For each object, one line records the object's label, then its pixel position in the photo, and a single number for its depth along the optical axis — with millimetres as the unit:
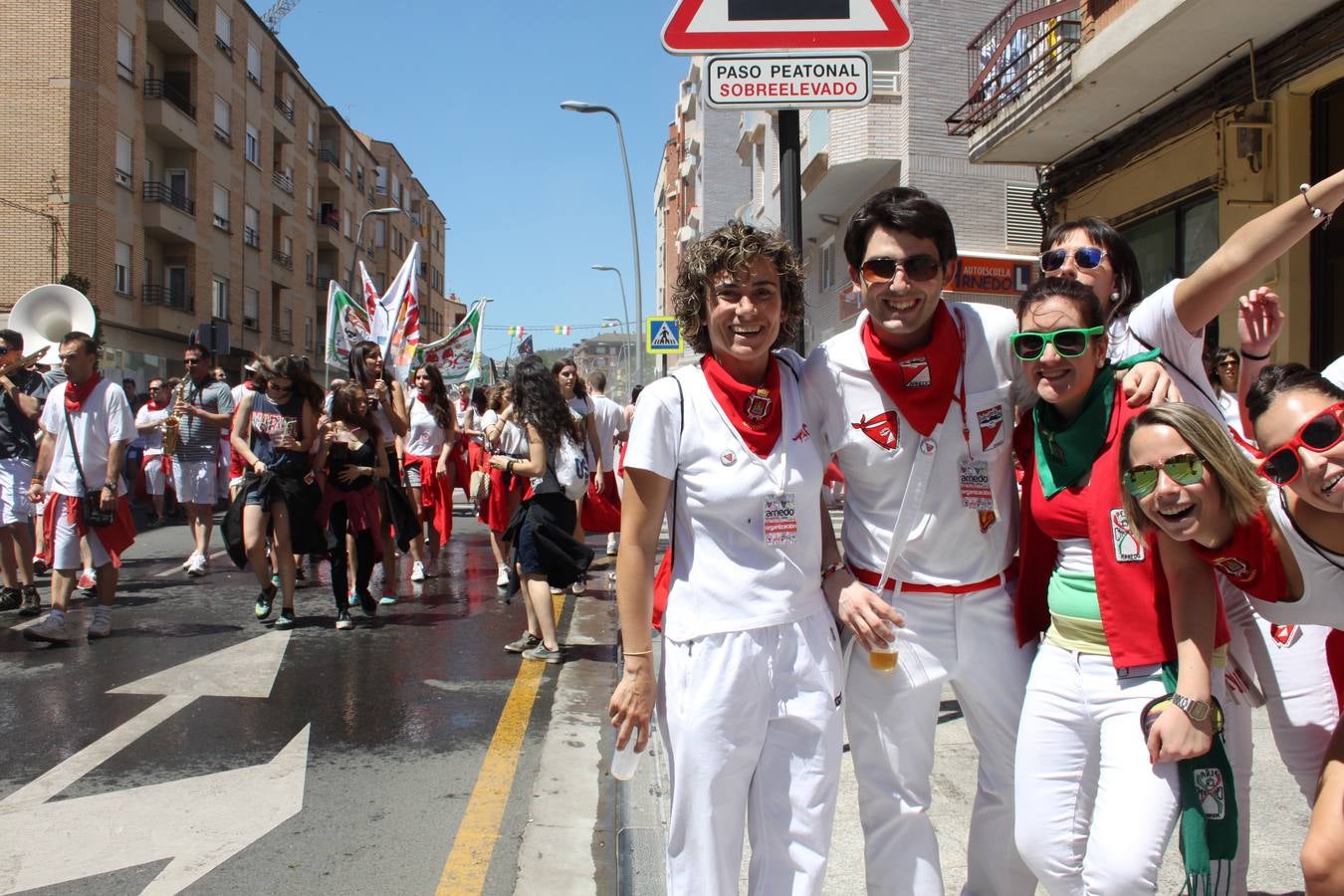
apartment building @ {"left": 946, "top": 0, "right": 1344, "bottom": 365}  8641
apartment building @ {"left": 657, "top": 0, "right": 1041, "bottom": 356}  17141
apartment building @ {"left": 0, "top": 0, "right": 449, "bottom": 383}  27594
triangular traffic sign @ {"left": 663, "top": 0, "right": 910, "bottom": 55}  3570
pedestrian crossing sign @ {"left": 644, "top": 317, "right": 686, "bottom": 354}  16844
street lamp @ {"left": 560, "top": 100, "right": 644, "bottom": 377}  24142
